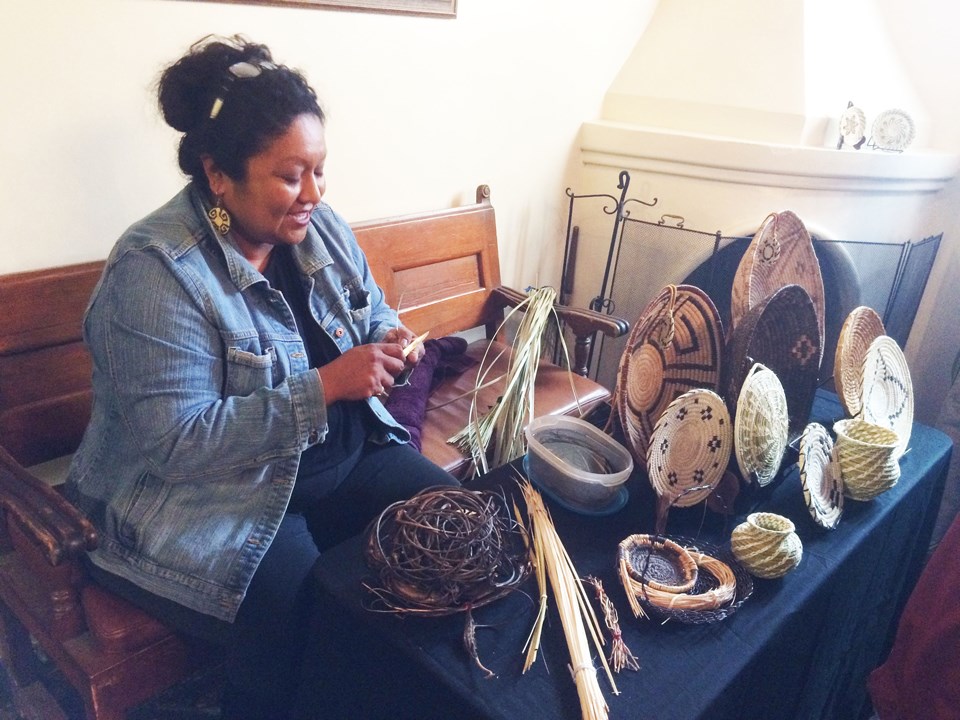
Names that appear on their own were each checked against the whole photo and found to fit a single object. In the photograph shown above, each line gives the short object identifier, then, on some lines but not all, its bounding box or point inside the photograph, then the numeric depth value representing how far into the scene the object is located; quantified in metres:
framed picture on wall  1.60
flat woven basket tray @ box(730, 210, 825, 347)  1.43
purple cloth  1.63
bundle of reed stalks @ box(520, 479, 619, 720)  0.81
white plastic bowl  1.12
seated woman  1.07
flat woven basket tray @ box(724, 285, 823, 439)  1.27
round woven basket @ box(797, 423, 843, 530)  1.17
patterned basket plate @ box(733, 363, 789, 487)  1.14
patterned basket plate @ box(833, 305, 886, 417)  1.44
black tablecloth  0.83
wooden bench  1.06
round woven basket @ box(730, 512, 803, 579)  1.03
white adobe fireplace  2.24
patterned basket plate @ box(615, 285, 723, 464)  1.34
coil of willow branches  0.87
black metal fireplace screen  2.31
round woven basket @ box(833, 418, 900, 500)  1.25
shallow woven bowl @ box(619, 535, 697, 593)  1.00
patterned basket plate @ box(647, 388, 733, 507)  1.16
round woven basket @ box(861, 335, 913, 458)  1.44
